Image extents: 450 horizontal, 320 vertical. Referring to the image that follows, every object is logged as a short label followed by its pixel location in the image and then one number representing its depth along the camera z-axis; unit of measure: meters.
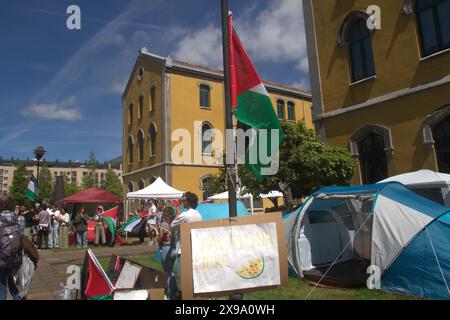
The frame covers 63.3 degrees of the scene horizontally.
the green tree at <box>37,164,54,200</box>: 72.19
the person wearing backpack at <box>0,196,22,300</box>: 4.70
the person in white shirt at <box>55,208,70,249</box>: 15.94
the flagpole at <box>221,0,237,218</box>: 5.11
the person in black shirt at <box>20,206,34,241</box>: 15.94
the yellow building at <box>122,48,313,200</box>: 25.58
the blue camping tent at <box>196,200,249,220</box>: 11.32
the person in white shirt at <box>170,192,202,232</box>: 5.41
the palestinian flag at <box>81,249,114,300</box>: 4.92
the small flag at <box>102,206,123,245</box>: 15.87
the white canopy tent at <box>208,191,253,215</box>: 17.47
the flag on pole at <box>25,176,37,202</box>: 18.31
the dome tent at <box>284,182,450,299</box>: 6.15
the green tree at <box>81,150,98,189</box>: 78.94
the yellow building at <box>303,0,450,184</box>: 11.33
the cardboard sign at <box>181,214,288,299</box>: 4.08
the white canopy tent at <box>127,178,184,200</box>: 17.42
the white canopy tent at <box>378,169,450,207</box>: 9.33
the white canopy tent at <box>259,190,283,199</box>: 16.91
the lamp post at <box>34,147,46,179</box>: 20.40
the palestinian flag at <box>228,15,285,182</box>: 5.58
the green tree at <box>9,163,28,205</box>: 63.02
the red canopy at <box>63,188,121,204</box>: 18.22
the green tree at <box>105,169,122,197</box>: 69.69
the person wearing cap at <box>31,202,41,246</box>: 16.65
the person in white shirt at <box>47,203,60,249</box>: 15.83
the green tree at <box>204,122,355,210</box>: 11.89
